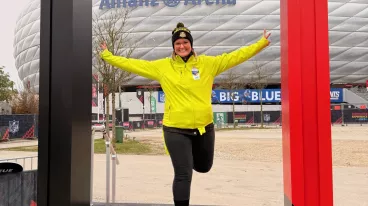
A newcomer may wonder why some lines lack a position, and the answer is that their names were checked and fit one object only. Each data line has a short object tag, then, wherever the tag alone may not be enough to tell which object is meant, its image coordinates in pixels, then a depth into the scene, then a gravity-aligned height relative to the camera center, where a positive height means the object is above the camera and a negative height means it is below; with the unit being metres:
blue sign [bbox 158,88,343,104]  28.98 +1.55
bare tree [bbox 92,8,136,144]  10.62 +1.34
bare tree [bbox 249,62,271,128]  30.01 +3.20
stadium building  32.22 +8.08
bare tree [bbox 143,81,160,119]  27.78 +2.34
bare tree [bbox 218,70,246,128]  27.50 +2.54
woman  2.13 +0.13
